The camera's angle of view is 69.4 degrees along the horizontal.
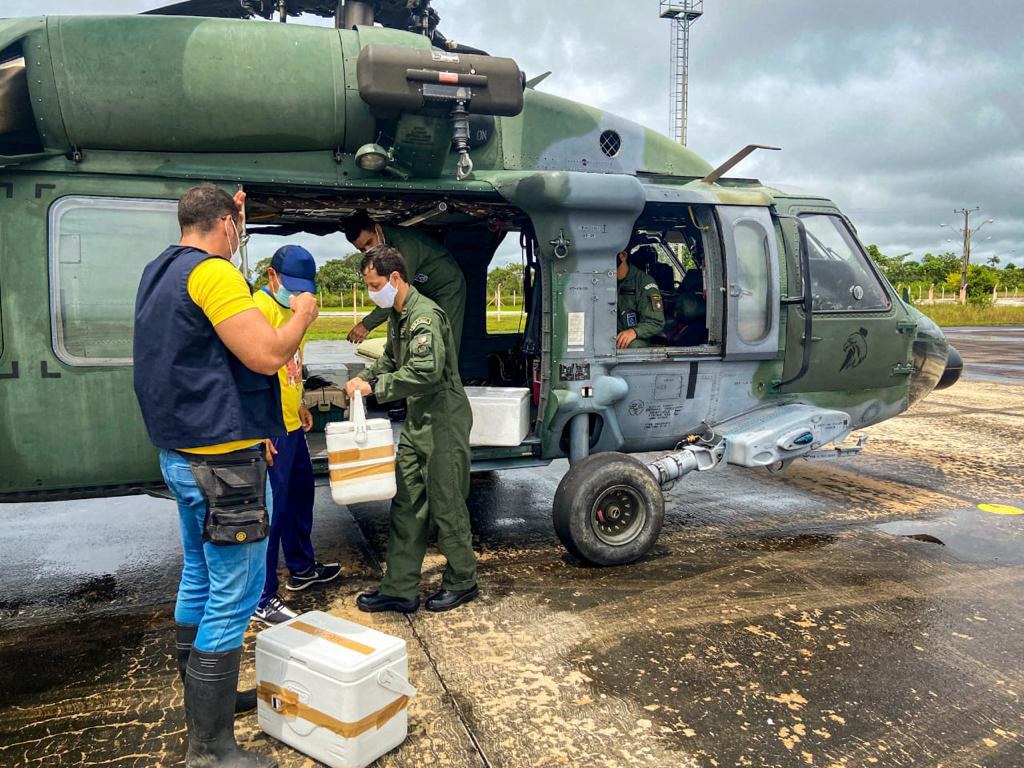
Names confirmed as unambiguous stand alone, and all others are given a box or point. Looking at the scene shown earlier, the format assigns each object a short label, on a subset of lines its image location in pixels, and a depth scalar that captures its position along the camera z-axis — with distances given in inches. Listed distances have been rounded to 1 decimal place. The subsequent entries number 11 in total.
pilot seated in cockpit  218.5
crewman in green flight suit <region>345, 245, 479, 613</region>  159.8
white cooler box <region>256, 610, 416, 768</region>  106.6
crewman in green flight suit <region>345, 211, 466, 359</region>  208.2
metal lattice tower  1353.3
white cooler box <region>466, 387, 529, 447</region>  190.4
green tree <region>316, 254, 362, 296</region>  1617.9
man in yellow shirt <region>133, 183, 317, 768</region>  101.6
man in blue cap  154.0
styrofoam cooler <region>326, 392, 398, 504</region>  146.8
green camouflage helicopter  154.8
